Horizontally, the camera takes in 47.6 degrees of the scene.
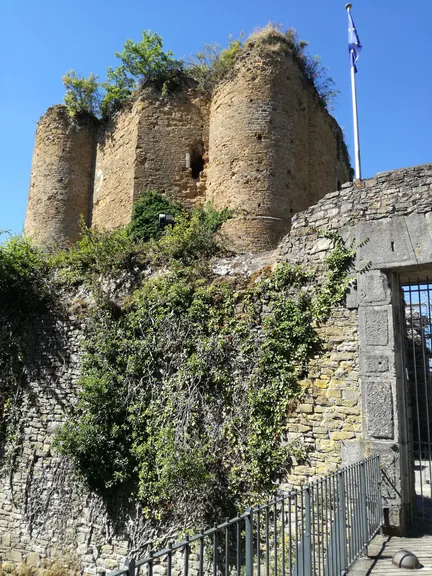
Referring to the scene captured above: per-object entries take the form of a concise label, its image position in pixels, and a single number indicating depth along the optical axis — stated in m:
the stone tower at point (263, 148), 14.29
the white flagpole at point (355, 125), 10.23
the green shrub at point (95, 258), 9.11
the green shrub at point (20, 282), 9.73
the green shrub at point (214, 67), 15.87
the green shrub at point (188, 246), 8.55
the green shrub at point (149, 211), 15.56
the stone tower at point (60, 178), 19.17
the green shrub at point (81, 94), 19.77
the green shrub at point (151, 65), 17.33
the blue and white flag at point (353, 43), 11.94
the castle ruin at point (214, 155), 14.49
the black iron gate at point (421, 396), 6.25
